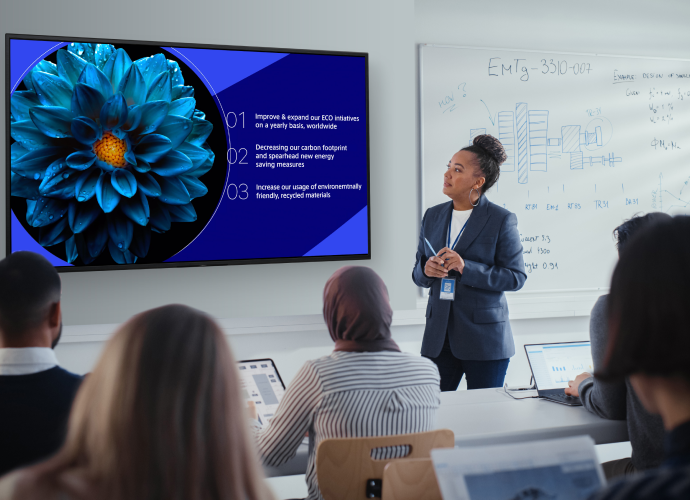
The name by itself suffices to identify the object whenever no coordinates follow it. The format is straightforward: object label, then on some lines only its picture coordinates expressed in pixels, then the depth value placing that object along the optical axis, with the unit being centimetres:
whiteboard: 371
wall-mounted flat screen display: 275
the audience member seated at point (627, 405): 179
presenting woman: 284
